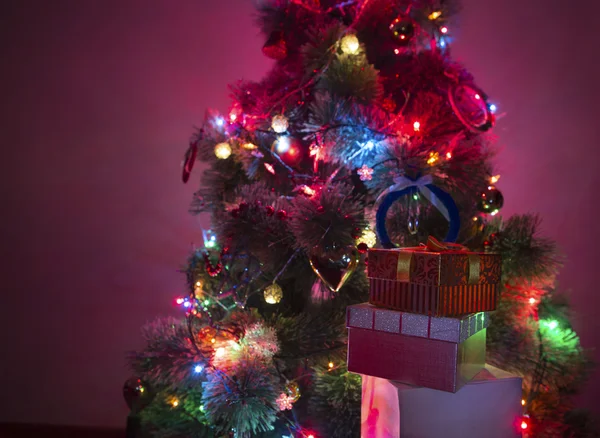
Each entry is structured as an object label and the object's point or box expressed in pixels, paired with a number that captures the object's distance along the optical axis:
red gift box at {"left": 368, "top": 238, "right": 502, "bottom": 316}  0.64
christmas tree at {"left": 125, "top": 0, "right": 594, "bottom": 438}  0.78
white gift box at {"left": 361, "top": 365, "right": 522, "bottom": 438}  0.65
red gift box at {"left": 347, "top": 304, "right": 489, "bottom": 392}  0.63
